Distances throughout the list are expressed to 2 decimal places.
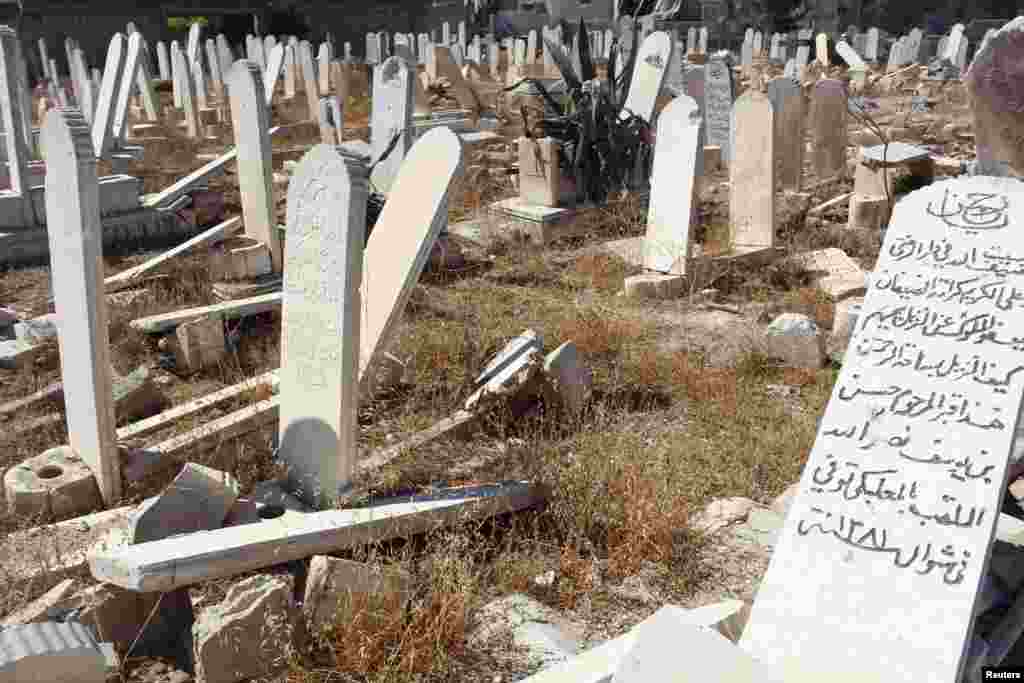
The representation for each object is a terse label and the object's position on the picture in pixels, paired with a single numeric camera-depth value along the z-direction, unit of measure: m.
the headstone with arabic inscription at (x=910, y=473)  2.17
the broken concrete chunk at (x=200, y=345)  4.82
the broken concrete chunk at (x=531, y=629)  2.60
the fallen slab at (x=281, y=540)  2.49
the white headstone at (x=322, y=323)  2.93
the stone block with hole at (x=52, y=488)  3.21
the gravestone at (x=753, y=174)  6.39
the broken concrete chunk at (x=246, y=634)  2.37
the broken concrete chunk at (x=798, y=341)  4.79
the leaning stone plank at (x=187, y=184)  7.81
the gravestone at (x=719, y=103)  9.34
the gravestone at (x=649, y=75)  8.57
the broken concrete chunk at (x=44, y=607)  2.55
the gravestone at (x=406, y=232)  3.63
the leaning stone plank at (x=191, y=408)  3.88
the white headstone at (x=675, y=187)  5.88
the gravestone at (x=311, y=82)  15.01
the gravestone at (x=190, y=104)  13.28
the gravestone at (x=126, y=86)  9.12
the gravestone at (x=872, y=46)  23.47
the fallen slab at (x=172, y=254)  5.98
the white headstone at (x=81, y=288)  3.11
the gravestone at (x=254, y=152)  5.76
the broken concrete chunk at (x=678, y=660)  2.06
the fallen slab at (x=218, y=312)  4.91
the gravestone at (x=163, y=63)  18.64
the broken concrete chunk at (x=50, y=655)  2.12
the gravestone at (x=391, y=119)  7.21
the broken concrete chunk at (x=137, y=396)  4.12
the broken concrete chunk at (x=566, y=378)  4.07
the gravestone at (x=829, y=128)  8.84
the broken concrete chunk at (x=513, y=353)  4.20
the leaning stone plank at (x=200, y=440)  3.46
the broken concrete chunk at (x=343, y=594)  2.52
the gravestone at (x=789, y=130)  8.21
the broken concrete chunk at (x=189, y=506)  2.82
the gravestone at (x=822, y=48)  21.26
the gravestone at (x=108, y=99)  8.66
